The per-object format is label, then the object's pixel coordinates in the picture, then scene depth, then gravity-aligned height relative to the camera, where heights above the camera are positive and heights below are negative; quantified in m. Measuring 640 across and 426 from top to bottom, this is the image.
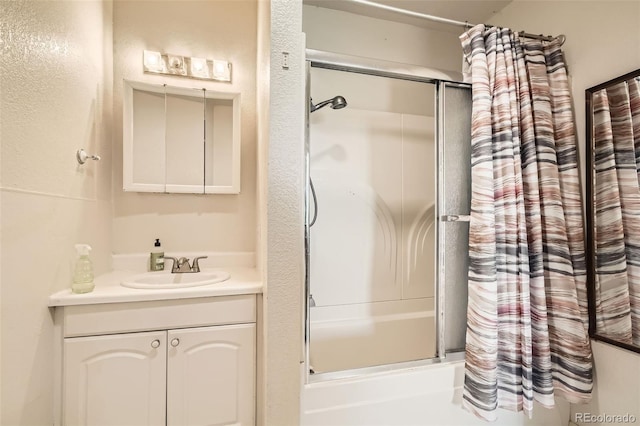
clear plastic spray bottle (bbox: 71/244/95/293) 1.31 -0.27
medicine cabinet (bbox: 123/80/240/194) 1.78 +0.47
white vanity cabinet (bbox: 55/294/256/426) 1.28 -0.69
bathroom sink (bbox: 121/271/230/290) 1.55 -0.36
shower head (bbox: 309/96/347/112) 1.75 +0.68
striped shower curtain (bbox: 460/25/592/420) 1.28 -0.12
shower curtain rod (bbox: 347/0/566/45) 1.35 +0.94
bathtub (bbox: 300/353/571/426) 1.23 -0.81
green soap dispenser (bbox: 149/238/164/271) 1.79 -0.29
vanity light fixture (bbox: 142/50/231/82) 1.83 +0.95
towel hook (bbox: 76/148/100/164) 1.42 +0.29
